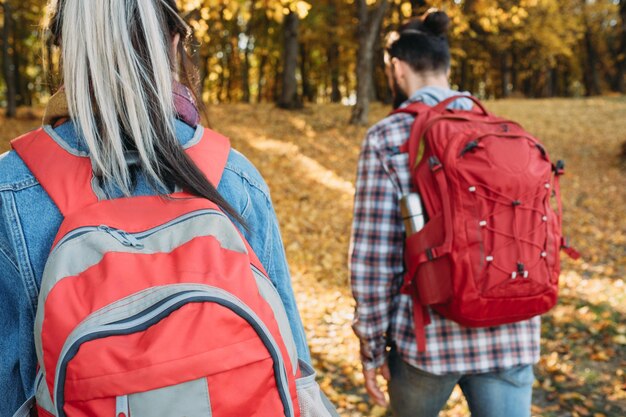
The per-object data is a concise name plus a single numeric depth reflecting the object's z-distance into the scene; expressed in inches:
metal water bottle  78.4
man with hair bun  82.1
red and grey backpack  38.8
